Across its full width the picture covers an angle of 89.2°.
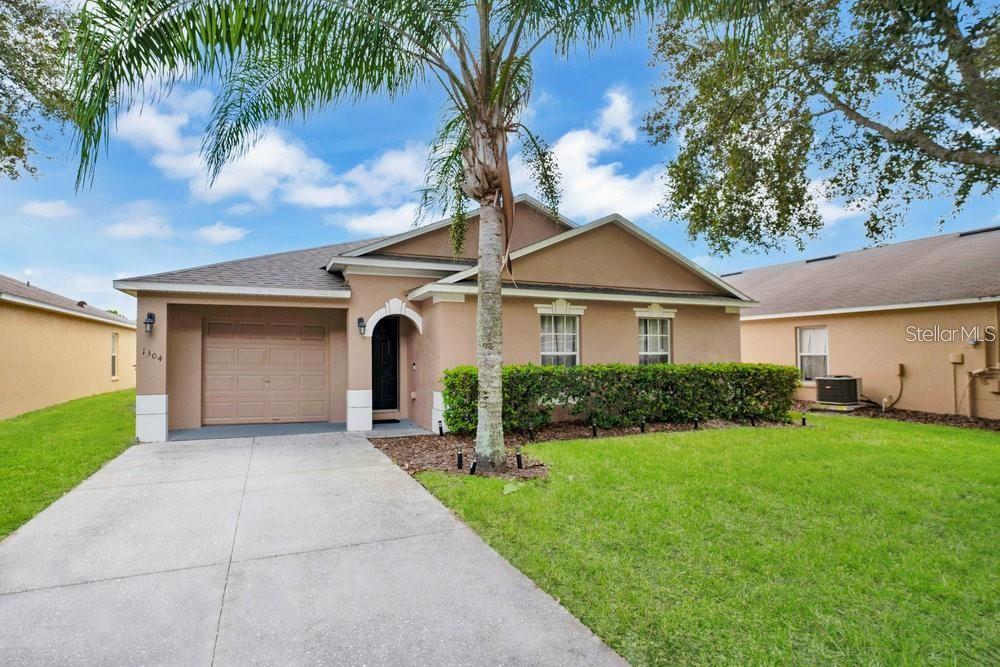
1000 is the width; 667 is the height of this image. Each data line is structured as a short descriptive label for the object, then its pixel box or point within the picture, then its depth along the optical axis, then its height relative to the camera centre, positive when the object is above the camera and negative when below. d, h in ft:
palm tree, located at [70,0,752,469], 17.62 +12.75
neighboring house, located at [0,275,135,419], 44.85 +0.89
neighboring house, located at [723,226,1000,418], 39.78 +2.26
